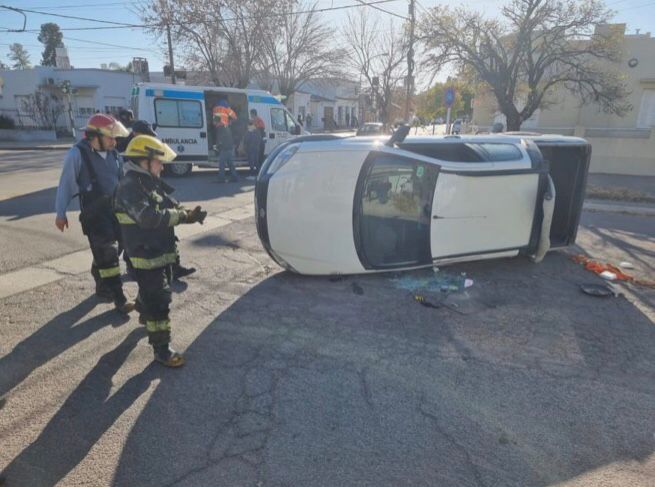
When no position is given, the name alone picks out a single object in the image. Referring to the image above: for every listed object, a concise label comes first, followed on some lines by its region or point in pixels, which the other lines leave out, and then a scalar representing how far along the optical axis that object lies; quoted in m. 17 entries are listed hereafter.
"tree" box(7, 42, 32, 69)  73.81
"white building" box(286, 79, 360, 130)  36.45
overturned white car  4.20
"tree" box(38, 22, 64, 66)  62.08
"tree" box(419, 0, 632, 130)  13.55
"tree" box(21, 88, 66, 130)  27.33
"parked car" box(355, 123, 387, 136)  22.64
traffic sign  12.45
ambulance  11.45
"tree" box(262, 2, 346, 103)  26.61
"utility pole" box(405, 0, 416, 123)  15.84
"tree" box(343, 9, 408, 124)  31.72
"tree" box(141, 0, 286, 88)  23.42
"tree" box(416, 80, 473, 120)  32.67
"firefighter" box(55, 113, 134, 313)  3.69
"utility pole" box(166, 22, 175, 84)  22.91
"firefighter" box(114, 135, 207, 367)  2.77
